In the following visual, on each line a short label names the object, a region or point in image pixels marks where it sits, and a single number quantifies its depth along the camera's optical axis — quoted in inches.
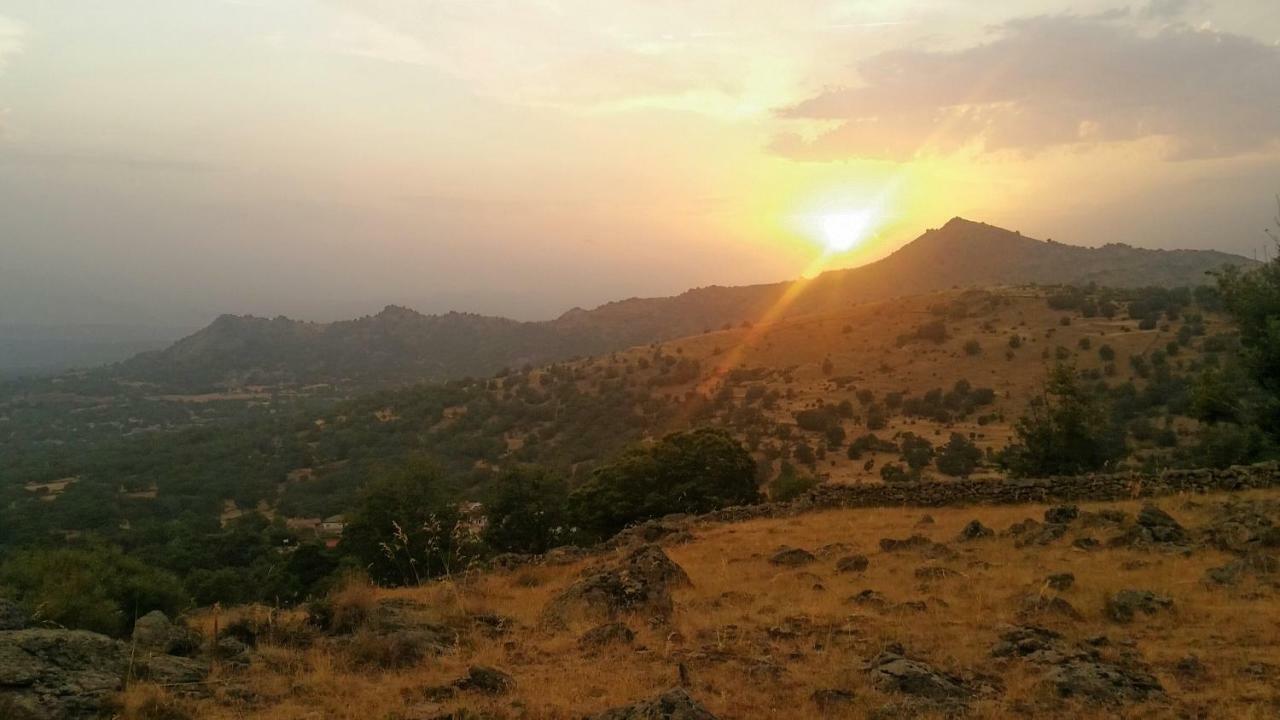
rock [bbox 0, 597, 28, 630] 298.7
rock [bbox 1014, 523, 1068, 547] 539.8
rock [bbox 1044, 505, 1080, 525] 579.2
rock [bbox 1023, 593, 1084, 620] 374.9
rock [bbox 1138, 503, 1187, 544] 499.2
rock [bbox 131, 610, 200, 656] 339.6
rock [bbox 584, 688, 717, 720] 234.2
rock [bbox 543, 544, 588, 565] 650.0
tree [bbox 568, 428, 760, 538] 1017.5
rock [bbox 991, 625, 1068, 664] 309.4
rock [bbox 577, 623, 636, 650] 363.6
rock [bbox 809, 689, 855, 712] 269.6
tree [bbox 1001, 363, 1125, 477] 892.6
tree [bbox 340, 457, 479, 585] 968.3
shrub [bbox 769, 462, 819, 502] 1061.1
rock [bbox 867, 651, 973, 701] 277.7
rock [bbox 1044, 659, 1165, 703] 266.5
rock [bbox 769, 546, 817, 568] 557.0
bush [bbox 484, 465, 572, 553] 1111.0
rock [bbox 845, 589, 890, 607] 422.9
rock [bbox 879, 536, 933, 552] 565.7
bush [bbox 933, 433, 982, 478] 1275.8
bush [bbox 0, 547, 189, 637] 451.2
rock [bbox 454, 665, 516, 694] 295.9
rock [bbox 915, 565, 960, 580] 474.3
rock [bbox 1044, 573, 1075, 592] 421.1
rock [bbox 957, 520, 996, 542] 580.7
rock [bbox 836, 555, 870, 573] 518.6
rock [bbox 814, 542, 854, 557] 573.9
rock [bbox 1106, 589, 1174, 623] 366.6
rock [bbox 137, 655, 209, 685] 291.3
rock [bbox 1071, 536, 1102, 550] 509.4
